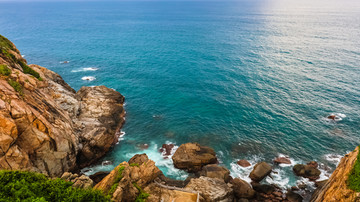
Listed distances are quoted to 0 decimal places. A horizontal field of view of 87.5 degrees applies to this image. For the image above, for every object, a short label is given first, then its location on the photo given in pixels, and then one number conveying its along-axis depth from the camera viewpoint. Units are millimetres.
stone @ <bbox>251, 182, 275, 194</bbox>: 39250
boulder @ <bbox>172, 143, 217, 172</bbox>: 44431
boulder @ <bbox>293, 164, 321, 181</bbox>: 42500
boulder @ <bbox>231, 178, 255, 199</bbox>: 37875
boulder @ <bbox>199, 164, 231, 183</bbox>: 40156
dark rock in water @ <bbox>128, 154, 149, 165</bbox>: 41406
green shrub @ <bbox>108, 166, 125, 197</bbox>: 27578
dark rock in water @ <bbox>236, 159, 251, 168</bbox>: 45719
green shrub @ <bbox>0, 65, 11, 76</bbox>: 35544
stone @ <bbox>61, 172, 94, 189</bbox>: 27692
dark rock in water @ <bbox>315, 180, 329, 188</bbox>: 39212
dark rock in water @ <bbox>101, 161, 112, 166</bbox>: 45725
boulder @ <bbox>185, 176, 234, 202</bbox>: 34125
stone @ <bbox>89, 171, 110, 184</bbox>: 40234
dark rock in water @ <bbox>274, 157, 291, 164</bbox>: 46312
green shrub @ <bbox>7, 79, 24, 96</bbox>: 35000
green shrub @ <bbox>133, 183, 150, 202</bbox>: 29130
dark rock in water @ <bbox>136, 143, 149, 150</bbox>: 51269
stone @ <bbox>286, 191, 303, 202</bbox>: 37406
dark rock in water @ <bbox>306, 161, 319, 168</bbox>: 44891
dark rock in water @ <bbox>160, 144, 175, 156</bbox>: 49741
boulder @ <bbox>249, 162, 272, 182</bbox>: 41734
